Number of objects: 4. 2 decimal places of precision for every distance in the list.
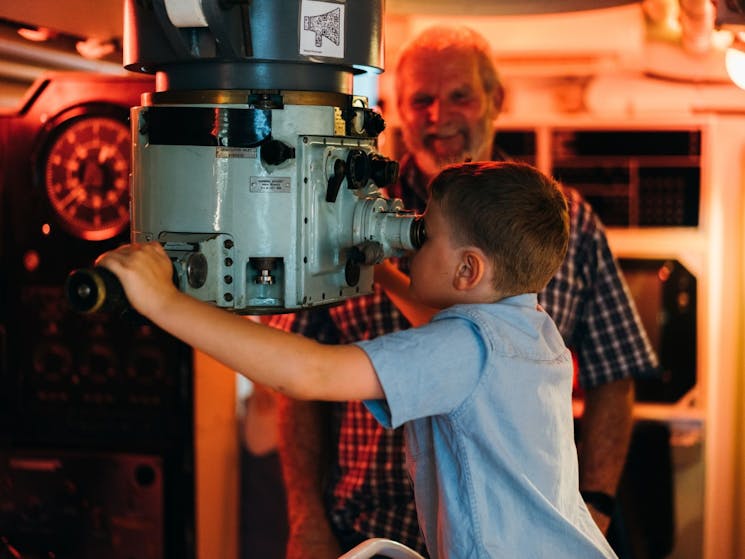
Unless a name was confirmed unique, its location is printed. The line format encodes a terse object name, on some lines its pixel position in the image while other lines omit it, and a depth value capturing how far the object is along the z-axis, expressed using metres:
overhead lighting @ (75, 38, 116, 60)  2.66
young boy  1.35
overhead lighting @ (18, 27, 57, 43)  2.34
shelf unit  3.49
